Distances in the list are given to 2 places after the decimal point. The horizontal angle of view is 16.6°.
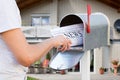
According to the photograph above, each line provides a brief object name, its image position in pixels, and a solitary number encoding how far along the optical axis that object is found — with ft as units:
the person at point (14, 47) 5.39
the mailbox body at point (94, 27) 9.08
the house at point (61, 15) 70.74
